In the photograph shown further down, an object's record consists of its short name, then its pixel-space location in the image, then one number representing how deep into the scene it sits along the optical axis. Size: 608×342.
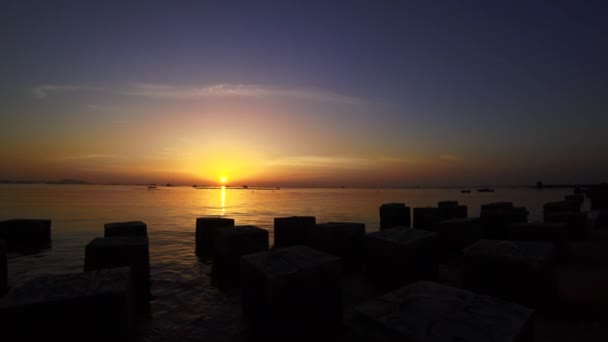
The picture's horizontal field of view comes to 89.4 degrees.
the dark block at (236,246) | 7.26
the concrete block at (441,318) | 2.31
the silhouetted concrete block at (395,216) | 13.55
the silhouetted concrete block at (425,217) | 13.20
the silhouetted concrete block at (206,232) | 10.11
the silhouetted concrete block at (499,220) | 10.95
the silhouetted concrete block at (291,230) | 10.20
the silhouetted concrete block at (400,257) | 6.12
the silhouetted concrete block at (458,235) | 9.55
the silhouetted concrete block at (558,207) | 14.34
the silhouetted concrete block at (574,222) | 10.98
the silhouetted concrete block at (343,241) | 8.12
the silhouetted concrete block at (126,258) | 5.71
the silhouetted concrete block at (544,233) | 8.07
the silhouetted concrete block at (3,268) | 6.07
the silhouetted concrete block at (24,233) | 10.81
